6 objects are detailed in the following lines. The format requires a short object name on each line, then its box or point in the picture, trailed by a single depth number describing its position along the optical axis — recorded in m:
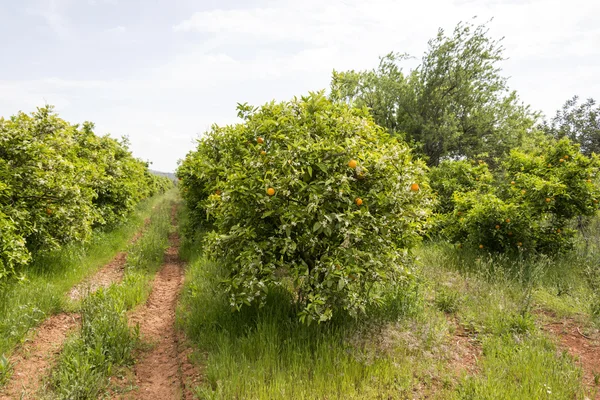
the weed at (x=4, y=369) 3.53
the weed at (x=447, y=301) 5.26
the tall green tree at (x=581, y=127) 32.50
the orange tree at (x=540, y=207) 7.25
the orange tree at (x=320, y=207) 3.80
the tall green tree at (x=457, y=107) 16.84
